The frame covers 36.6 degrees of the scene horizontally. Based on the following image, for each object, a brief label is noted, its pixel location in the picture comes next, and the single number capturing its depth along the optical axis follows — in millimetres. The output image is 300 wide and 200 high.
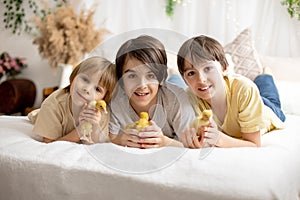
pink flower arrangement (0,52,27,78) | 3477
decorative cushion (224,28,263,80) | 2396
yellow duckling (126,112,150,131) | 1175
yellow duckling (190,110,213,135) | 1187
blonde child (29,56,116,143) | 1190
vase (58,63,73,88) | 3061
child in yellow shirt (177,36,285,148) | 1222
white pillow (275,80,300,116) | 2154
